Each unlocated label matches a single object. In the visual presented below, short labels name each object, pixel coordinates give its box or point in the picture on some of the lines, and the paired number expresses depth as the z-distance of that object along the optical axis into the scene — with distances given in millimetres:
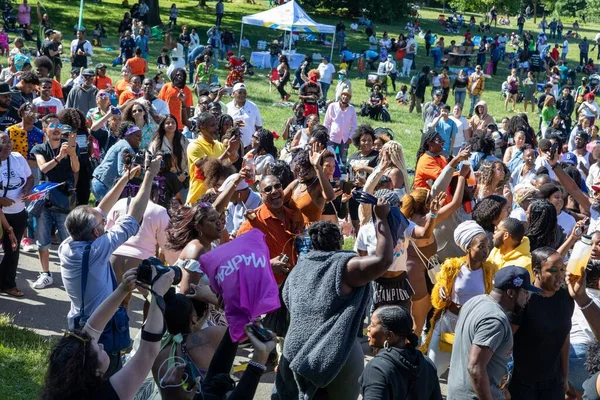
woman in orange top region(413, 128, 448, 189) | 9125
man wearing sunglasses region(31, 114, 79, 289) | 8727
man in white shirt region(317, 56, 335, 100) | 23375
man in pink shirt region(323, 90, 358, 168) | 13969
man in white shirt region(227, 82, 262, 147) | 12312
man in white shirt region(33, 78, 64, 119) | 11789
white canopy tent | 28734
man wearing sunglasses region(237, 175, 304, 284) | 7023
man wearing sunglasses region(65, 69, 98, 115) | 13461
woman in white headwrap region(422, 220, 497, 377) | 6484
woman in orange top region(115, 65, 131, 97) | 14391
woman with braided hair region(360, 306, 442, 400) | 4508
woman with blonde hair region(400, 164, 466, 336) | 7148
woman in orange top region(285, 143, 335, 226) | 7380
